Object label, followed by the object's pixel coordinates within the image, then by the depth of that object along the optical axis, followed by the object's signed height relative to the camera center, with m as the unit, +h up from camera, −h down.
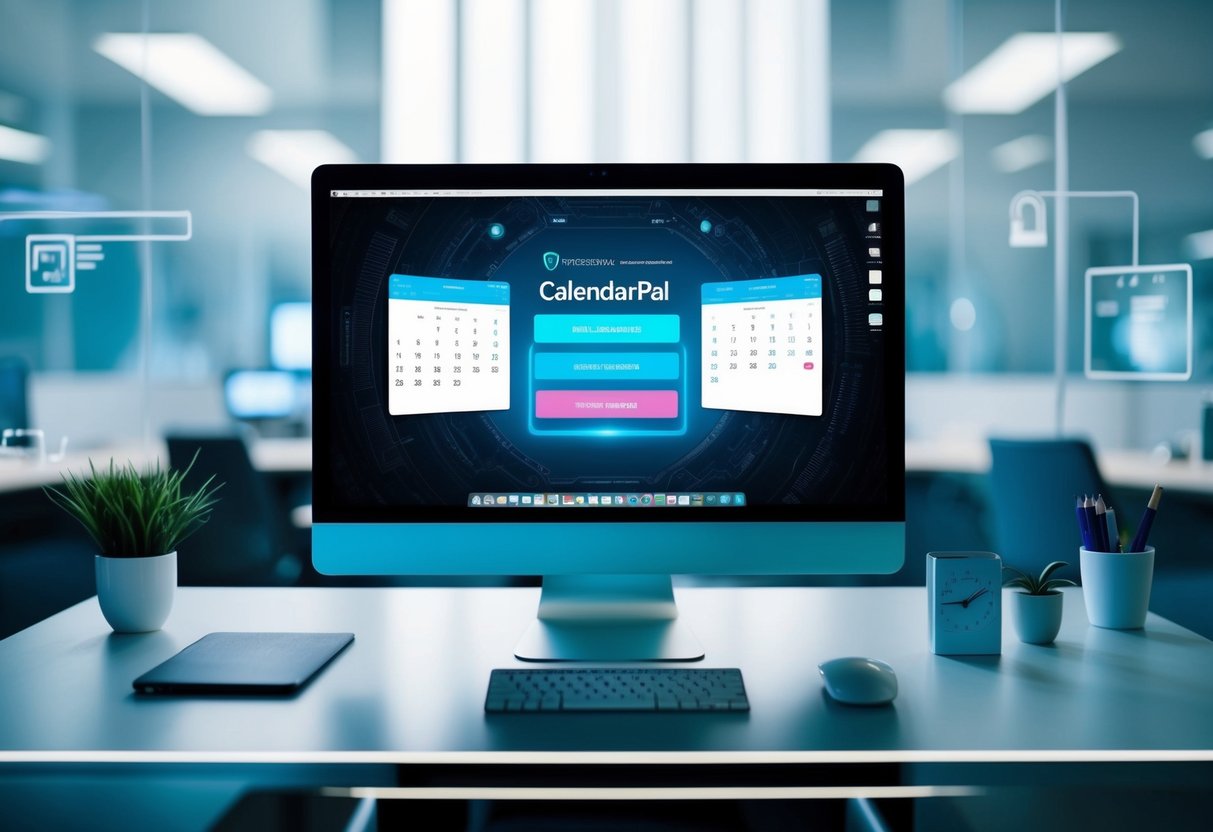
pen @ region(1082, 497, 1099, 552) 1.21 -0.16
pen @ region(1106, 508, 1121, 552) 1.21 -0.18
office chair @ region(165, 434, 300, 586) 3.01 -0.42
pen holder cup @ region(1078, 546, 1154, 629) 1.21 -0.25
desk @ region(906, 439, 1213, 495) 2.90 -0.22
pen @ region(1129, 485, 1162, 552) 1.19 -0.16
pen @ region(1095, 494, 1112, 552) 1.21 -0.16
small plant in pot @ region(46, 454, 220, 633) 1.18 -0.18
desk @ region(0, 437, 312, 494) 3.11 -0.21
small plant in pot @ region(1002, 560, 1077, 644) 1.14 -0.27
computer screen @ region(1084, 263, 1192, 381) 3.38 +0.34
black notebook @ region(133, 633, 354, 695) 0.96 -0.30
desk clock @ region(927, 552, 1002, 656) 1.10 -0.25
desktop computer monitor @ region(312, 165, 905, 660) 1.14 +0.03
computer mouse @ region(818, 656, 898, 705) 0.91 -0.29
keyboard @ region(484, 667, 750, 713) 0.89 -0.30
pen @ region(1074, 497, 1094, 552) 1.22 -0.17
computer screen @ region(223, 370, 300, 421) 4.34 +0.07
